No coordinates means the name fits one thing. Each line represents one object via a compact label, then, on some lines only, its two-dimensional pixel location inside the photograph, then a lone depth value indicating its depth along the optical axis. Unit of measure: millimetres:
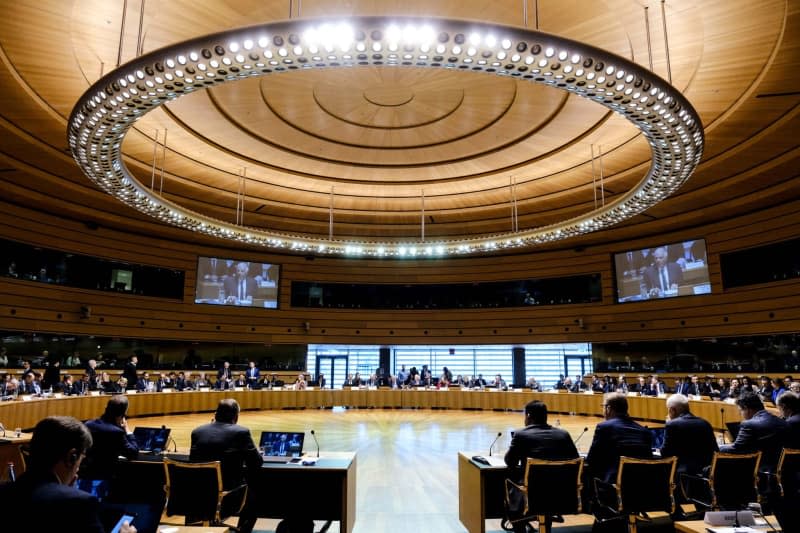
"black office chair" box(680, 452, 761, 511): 4348
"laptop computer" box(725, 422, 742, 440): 5716
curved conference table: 10523
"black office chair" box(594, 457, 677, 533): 4086
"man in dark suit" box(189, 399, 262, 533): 4305
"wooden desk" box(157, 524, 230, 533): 2721
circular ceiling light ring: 4328
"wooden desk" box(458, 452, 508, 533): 4734
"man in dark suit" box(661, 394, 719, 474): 4664
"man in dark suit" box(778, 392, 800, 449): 4707
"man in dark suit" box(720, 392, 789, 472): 4680
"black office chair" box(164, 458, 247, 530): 4055
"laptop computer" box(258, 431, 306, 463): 5195
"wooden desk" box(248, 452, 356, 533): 5059
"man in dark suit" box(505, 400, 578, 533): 4395
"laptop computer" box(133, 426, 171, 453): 5410
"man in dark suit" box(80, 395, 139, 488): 4312
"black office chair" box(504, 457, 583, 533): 4180
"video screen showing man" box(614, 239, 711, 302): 14531
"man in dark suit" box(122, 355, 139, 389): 13852
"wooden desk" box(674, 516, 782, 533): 2689
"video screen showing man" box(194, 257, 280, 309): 17031
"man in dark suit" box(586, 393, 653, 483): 4285
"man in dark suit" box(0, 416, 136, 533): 1816
